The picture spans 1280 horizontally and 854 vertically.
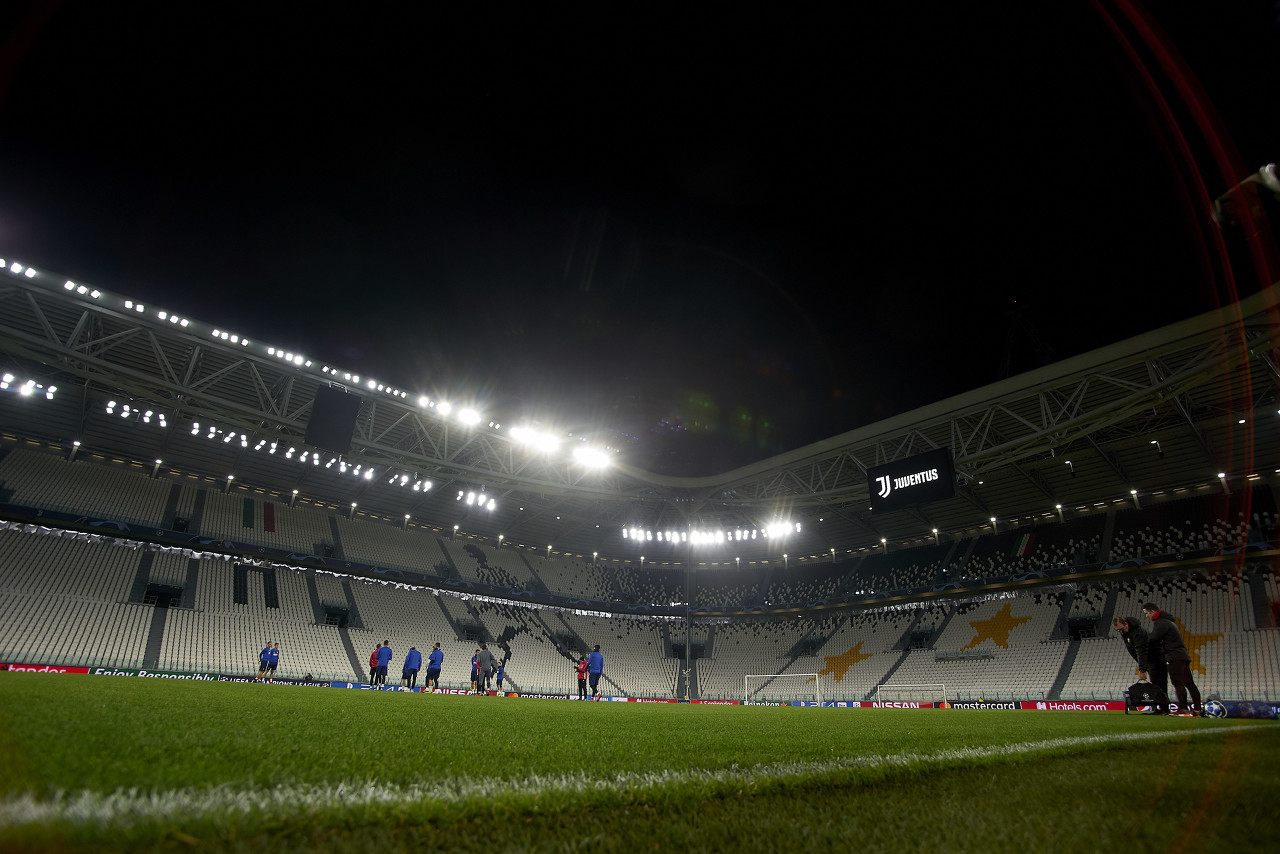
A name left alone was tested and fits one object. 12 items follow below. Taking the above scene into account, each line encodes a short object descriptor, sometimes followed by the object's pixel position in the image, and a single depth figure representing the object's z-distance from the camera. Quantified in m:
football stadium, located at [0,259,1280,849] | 2.09
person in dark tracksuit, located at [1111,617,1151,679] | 8.84
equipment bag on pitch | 9.03
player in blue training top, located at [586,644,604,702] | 16.77
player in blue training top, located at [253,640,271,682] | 16.45
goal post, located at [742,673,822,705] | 29.27
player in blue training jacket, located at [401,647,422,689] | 15.53
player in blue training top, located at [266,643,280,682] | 16.62
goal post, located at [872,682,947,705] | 24.50
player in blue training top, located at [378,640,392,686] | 15.84
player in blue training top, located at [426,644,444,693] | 16.20
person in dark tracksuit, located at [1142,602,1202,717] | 7.96
